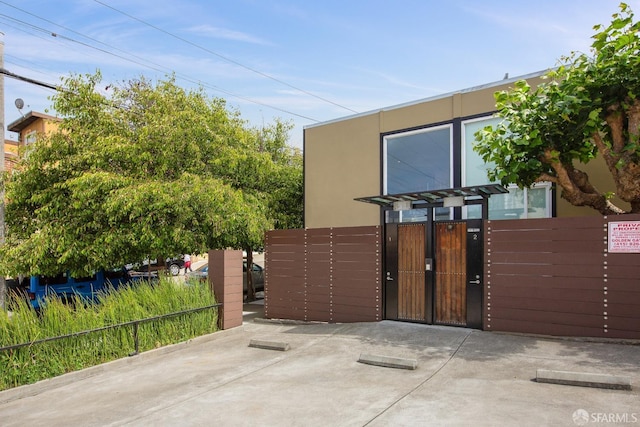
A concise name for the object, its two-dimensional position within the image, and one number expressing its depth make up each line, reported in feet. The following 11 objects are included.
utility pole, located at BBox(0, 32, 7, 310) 32.89
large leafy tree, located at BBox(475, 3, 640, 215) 21.83
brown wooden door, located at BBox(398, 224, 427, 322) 28.63
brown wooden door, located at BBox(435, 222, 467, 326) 27.03
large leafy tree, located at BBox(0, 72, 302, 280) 33.19
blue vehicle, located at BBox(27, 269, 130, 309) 40.45
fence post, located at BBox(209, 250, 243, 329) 32.24
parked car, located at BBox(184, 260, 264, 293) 56.20
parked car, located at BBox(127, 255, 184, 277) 42.37
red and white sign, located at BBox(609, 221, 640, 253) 21.91
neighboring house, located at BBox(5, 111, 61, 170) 80.74
